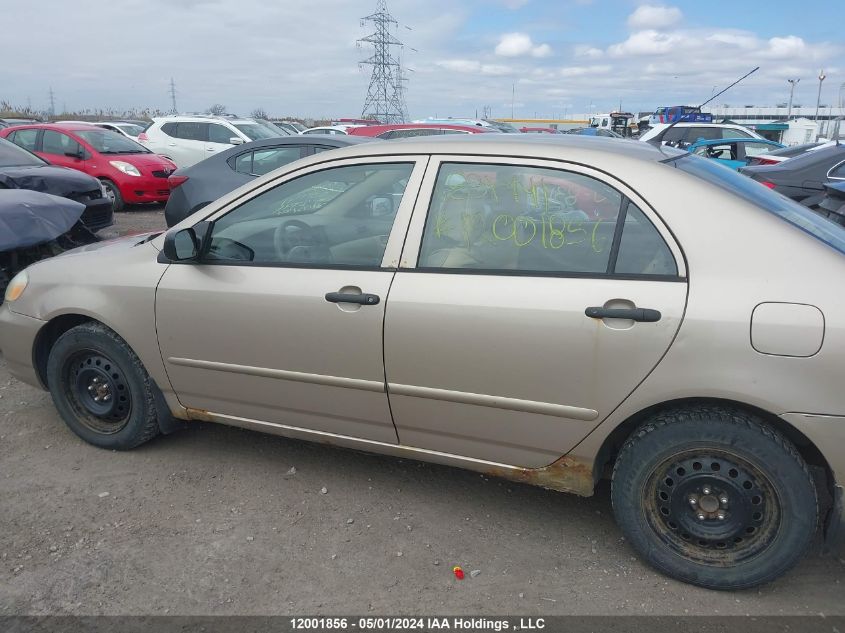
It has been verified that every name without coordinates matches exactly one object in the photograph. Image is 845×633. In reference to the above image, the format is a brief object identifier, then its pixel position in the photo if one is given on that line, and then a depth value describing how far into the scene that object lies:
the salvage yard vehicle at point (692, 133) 17.77
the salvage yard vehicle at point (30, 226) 5.33
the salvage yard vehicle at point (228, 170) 7.77
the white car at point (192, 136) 14.70
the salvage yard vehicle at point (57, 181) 7.87
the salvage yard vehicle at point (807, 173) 8.32
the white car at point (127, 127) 21.20
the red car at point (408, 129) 12.20
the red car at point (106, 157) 11.90
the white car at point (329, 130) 20.42
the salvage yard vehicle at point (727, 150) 13.61
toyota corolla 2.38
